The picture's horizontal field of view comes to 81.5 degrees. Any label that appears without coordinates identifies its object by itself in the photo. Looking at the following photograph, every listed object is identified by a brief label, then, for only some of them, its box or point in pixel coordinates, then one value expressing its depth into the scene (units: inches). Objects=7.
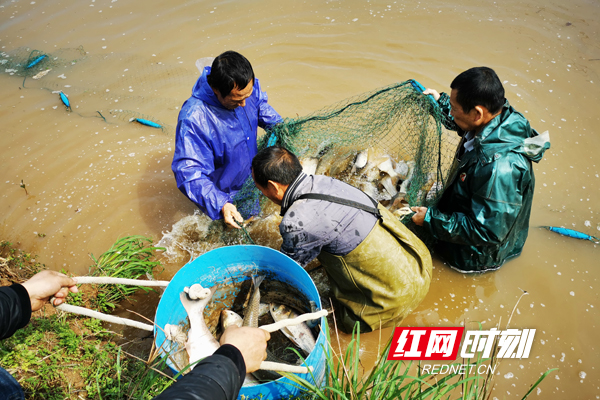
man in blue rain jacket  109.0
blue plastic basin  81.7
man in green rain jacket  99.9
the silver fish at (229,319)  109.2
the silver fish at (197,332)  94.3
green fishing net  134.4
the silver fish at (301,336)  106.8
